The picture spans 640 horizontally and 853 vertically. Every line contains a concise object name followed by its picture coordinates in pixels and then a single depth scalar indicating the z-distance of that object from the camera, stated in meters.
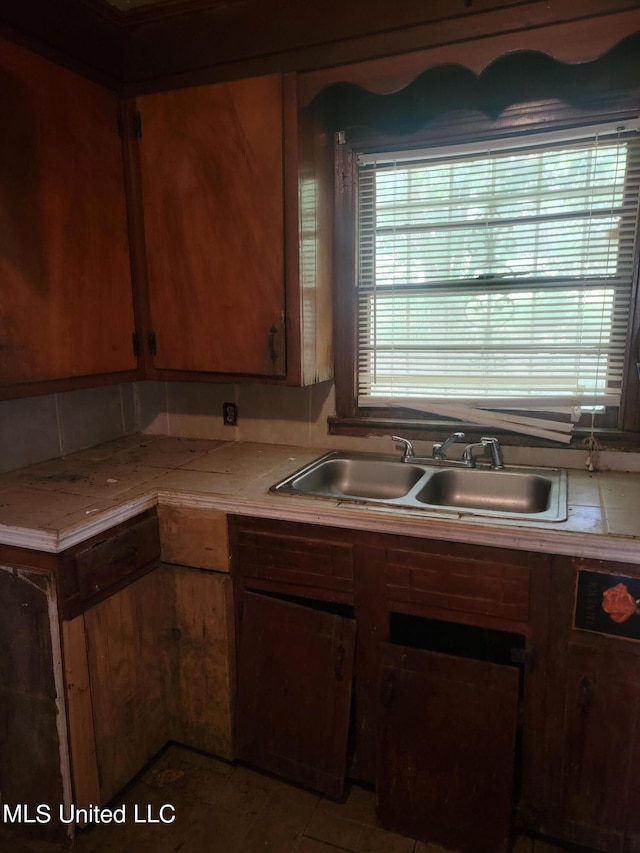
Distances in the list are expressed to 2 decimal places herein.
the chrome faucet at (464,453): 1.85
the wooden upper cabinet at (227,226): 1.70
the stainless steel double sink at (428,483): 1.70
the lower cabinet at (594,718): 1.30
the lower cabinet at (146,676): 1.47
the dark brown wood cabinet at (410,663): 1.38
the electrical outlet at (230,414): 2.26
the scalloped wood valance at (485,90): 1.61
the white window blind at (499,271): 1.71
